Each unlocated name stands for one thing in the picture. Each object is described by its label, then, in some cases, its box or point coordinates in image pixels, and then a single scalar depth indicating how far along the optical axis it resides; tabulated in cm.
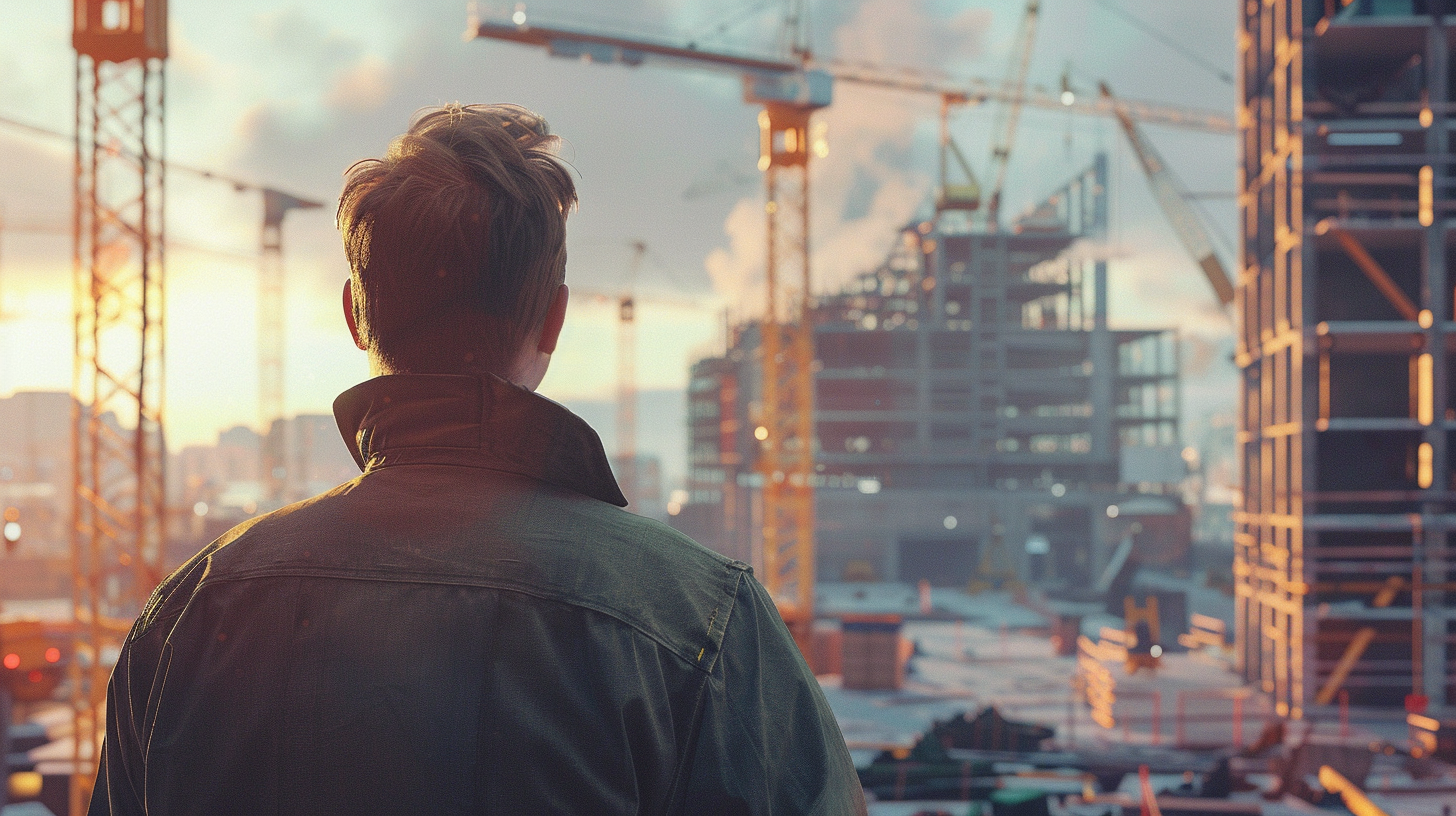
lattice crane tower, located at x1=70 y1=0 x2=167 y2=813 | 1797
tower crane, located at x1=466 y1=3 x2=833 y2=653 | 3478
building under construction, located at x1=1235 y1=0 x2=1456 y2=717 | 2094
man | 136
